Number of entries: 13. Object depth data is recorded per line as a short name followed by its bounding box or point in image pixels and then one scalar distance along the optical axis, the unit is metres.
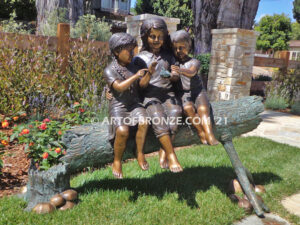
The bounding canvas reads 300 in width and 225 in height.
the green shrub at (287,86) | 9.49
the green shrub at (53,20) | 8.14
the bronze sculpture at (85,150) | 2.59
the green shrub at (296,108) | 8.70
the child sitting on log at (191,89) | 2.49
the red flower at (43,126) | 3.01
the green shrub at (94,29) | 8.24
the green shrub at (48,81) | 4.69
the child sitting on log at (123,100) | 2.33
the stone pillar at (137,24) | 6.46
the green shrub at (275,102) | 9.03
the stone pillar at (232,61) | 6.76
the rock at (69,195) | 2.72
